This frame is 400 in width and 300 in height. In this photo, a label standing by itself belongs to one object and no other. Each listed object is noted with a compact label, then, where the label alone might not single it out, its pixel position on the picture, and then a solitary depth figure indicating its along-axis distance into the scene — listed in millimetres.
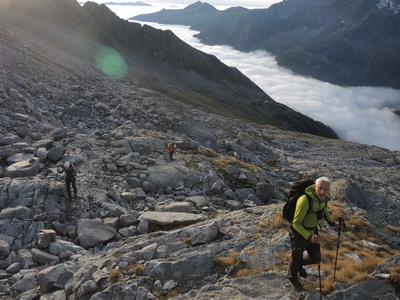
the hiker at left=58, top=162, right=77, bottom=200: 16562
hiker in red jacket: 25031
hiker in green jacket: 7809
